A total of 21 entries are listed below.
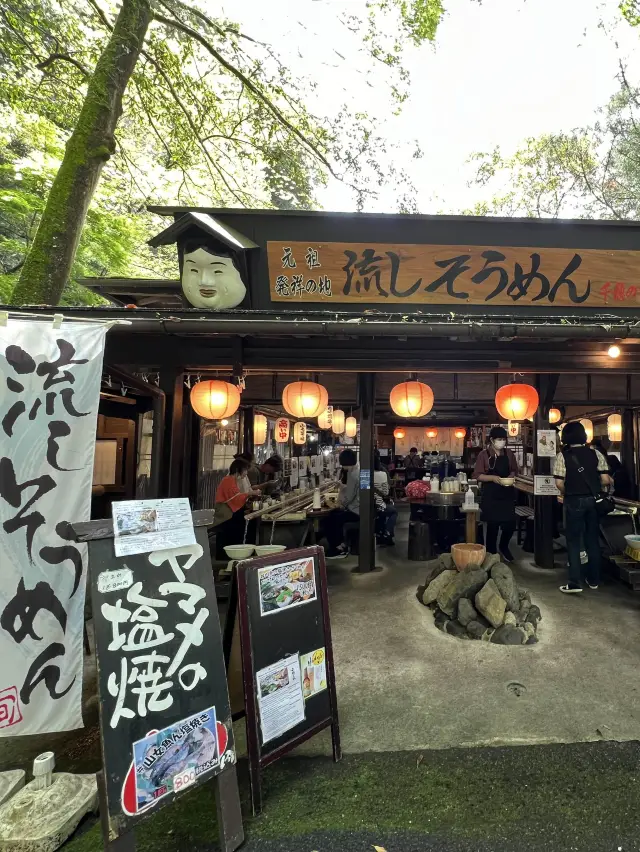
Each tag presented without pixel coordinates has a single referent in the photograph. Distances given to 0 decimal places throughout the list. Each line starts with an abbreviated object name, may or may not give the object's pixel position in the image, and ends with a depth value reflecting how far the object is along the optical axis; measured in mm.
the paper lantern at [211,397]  6922
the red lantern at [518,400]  7594
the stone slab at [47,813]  2639
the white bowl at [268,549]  4802
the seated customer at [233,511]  7539
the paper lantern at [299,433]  14404
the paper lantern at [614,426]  13008
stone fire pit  5543
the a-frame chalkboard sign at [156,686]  2432
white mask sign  5828
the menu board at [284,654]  3033
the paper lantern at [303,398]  7559
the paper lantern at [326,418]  12695
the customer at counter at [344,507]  9602
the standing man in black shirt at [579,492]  6945
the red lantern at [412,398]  7727
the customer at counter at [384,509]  10547
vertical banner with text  2916
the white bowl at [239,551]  4973
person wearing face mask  8844
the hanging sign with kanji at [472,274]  5875
